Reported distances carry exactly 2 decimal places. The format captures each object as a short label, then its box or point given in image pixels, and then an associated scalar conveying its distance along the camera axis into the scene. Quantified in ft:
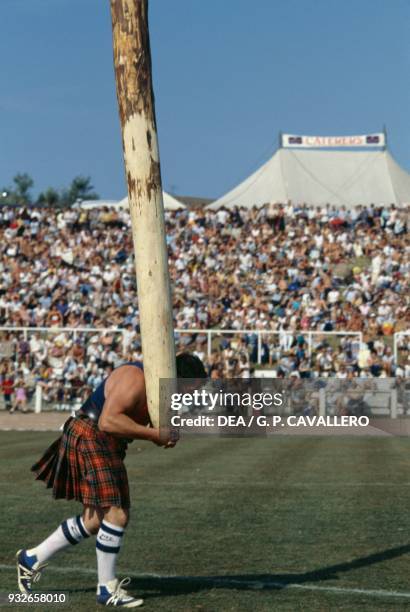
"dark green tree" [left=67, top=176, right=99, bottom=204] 324.39
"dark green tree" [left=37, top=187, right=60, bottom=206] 319.92
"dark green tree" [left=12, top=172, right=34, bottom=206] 333.58
